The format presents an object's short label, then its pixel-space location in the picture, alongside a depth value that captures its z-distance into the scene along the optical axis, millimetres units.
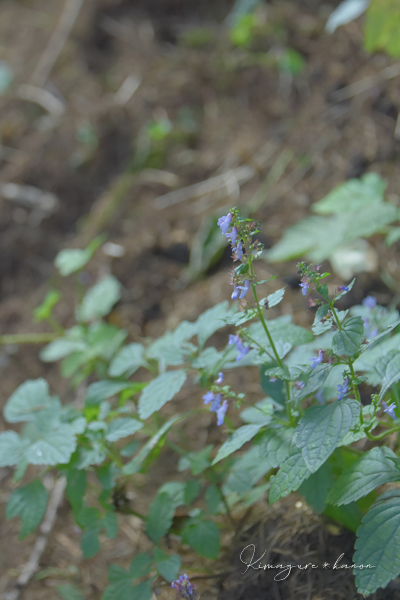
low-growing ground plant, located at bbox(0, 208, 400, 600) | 1311
